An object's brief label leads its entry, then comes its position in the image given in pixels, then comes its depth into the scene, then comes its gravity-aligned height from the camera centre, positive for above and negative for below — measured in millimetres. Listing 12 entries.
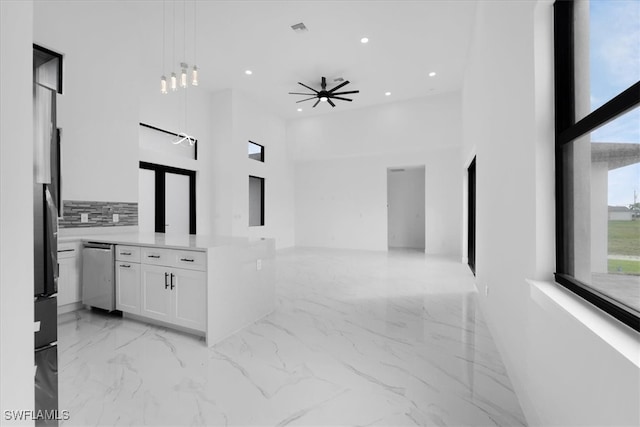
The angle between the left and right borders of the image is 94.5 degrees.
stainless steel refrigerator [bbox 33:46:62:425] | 1215 -123
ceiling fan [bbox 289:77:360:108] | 6048 +2492
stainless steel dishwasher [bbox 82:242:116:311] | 3096 -652
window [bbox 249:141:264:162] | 7854 +1722
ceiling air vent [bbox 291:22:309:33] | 4520 +2896
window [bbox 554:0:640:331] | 966 +233
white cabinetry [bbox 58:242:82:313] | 3191 -649
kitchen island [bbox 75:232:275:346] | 2527 -621
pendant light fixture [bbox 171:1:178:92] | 3105 +2845
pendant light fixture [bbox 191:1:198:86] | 2980 +2883
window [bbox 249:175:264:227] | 8031 +374
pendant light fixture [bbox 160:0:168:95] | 3100 +2867
